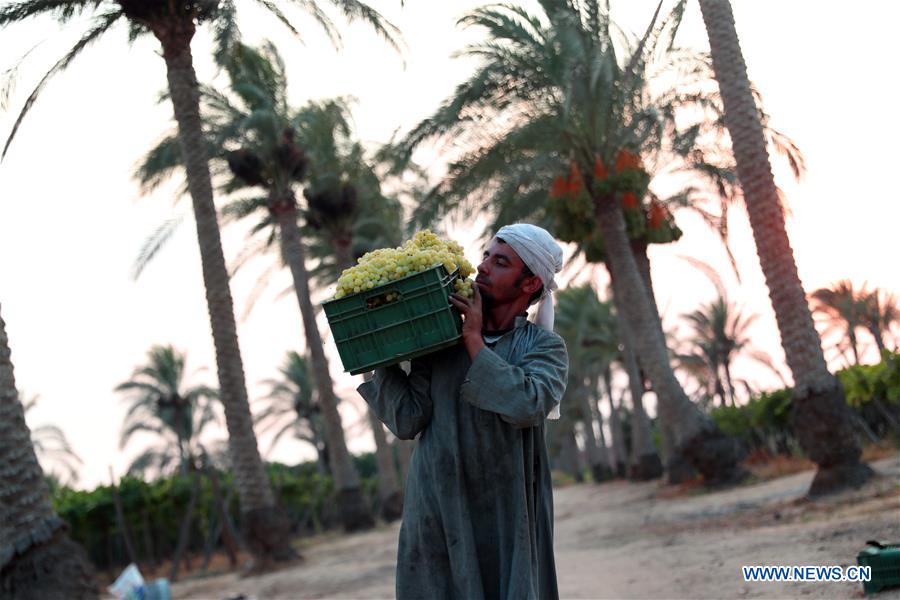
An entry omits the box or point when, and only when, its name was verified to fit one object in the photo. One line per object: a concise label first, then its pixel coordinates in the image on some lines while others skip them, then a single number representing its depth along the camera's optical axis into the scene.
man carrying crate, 3.07
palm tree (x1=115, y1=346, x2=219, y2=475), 44.91
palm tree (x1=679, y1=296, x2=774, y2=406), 45.84
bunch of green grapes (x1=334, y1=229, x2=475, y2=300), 3.21
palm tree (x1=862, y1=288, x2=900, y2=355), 36.44
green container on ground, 5.96
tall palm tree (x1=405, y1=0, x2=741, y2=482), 17.85
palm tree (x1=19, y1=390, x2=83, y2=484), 41.62
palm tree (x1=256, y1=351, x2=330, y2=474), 49.62
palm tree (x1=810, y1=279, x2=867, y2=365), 36.34
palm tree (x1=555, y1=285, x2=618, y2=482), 41.41
